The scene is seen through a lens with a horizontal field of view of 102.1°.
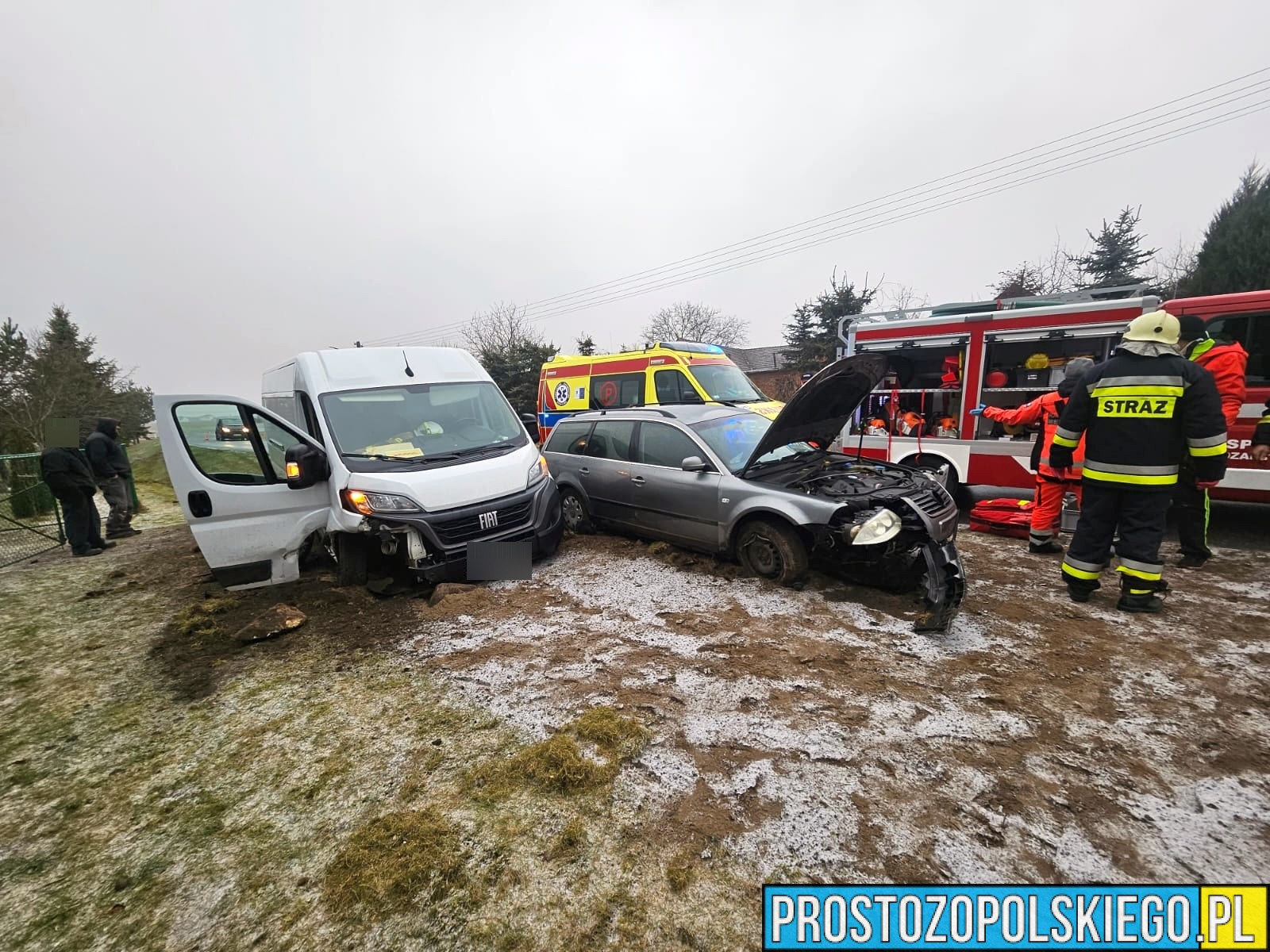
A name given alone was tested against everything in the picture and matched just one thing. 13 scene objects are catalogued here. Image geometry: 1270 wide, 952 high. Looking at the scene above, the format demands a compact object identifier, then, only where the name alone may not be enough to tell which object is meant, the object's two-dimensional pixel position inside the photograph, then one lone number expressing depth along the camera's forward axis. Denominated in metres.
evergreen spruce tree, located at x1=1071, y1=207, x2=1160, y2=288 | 25.27
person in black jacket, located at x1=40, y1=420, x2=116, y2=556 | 6.28
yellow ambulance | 9.02
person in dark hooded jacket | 7.46
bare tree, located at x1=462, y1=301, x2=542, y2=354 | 37.56
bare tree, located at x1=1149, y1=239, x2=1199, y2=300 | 22.50
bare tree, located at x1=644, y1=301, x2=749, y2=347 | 44.25
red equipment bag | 5.57
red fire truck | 5.21
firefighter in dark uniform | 3.45
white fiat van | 4.09
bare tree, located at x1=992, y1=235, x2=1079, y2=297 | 27.56
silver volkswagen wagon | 3.81
